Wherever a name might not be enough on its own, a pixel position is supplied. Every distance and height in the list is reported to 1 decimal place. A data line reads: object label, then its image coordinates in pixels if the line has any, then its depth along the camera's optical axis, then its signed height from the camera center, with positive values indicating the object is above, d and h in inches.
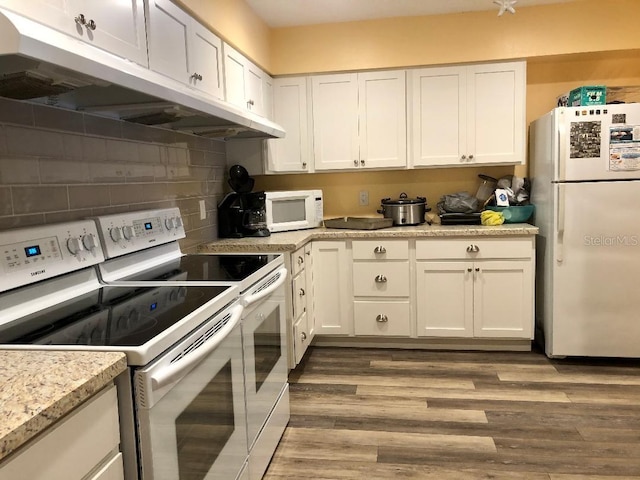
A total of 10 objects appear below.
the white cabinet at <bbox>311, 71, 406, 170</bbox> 143.6 +21.3
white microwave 138.6 -3.9
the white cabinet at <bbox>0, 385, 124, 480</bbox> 33.0 -17.9
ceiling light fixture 105.5 +38.9
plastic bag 142.5 -3.4
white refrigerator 117.8 -9.9
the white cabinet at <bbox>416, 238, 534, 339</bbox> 132.3 -25.6
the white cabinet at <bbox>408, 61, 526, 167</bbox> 137.9 +21.2
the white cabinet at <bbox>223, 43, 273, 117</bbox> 116.5 +28.6
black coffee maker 130.0 -3.5
